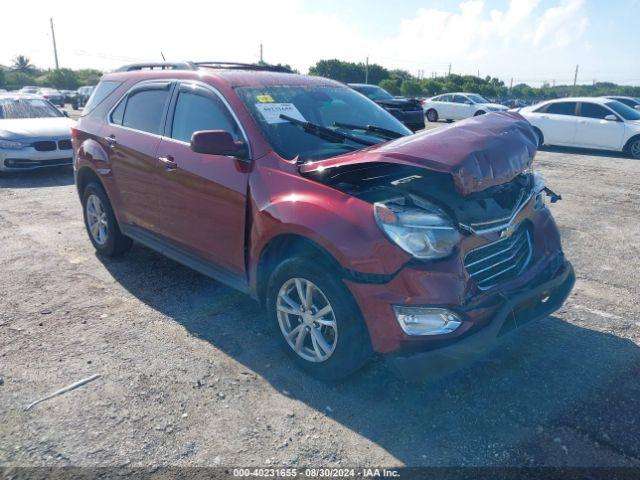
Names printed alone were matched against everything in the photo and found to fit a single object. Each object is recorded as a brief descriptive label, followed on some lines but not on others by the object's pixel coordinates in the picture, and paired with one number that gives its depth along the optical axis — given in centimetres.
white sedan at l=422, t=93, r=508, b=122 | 2305
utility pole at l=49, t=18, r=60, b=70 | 6662
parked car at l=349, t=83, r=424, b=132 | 1361
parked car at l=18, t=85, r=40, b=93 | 3827
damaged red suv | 274
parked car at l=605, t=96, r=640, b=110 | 2212
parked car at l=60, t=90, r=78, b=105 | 4516
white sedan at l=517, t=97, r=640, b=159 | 1350
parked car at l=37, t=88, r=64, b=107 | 3810
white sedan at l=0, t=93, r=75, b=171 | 967
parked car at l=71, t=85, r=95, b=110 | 3258
